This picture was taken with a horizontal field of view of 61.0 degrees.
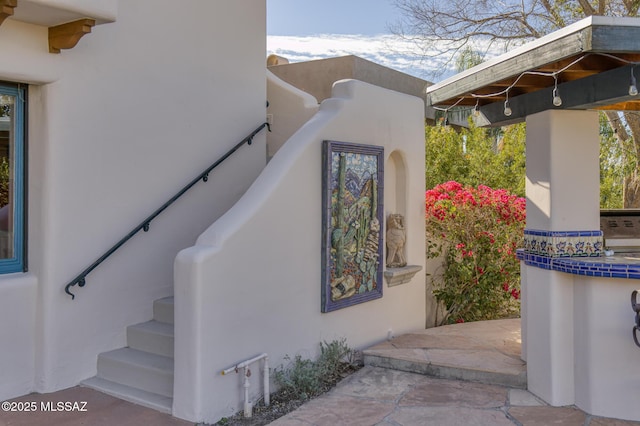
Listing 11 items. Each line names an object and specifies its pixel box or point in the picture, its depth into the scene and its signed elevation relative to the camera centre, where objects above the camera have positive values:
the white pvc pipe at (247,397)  4.15 -1.39
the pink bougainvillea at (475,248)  7.34 -0.45
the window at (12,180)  4.50 +0.31
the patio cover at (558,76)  3.31 +1.09
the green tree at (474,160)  10.37 +1.08
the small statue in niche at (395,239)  6.40 -0.28
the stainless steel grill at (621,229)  5.64 -0.16
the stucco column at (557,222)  4.39 -0.07
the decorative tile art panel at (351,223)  5.27 -0.08
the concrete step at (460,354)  4.90 -1.38
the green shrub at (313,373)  4.61 -1.39
